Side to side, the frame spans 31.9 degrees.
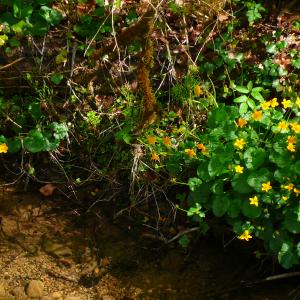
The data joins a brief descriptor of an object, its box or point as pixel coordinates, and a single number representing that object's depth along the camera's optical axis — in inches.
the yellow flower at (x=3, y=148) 133.3
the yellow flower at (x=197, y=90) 133.5
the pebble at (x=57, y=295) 129.7
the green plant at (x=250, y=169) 114.8
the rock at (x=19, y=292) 129.6
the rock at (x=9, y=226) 141.8
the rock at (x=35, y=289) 130.0
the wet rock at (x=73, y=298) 129.8
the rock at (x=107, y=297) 130.2
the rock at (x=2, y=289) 130.1
